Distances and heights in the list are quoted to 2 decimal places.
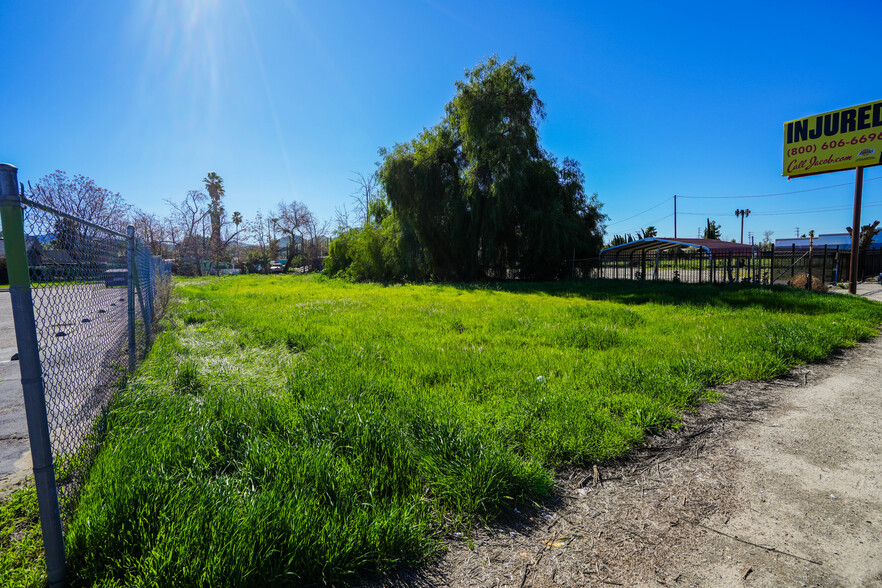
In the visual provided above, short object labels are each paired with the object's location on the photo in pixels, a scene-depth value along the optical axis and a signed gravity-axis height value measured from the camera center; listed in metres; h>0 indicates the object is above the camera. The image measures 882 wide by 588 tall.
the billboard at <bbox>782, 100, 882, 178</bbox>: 13.66 +4.07
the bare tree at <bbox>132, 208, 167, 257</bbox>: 38.12 +4.25
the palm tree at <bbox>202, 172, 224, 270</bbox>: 46.66 +7.63
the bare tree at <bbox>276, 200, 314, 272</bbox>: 48.38 +5.74
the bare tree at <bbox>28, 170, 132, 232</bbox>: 26.70 +5.22
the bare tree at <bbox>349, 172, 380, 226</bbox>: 23.17 +4.02
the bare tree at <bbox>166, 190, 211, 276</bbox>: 41.86 +3.36
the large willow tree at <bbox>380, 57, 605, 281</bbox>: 17.72 +3.35
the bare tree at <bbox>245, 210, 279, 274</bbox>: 45.40 +2.98
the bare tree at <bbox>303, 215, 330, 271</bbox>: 44.93 +2.96
